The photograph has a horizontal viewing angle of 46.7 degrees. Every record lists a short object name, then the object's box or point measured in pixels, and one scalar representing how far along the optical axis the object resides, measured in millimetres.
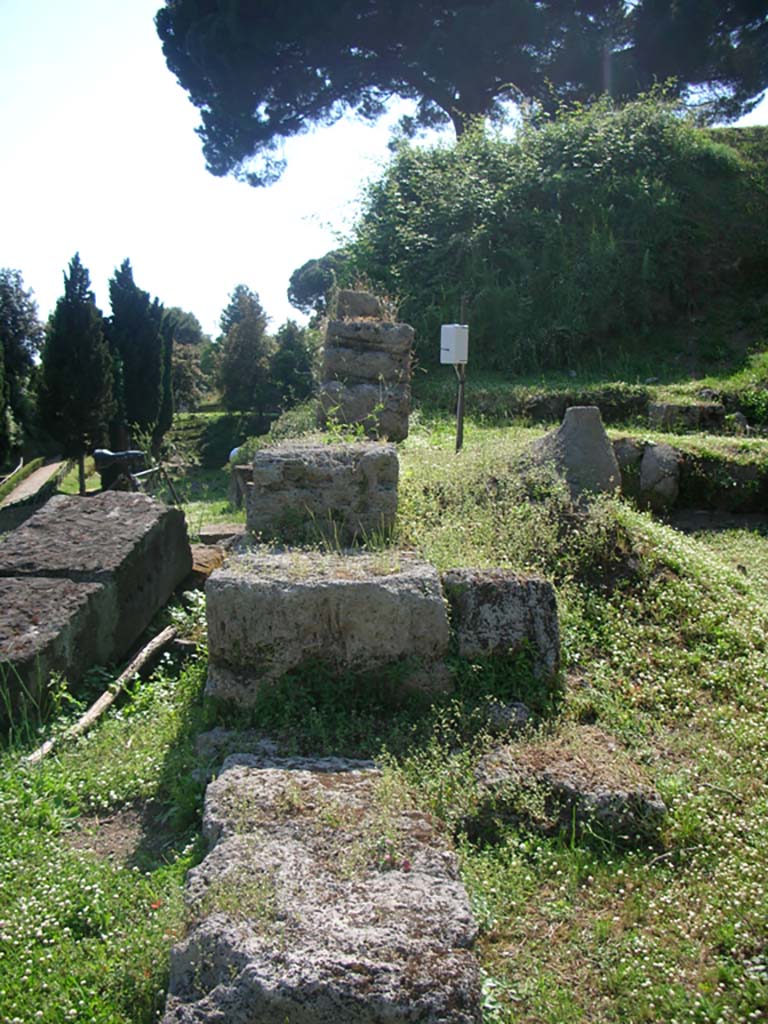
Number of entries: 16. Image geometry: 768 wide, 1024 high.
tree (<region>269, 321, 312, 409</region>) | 23938
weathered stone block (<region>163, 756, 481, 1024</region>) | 2205
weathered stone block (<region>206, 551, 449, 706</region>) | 3916
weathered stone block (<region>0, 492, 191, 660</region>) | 5066
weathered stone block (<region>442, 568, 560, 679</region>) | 4164
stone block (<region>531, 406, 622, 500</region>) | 5910
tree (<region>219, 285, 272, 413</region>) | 26933
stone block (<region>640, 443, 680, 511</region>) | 7605
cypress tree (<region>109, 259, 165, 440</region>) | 22781
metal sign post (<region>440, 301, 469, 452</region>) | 7848
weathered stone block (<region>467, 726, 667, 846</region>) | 3201
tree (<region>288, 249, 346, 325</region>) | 27266
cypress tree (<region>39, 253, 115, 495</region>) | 18688
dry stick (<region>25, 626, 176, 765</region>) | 4066
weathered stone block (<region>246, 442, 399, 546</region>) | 4988
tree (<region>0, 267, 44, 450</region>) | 27188
